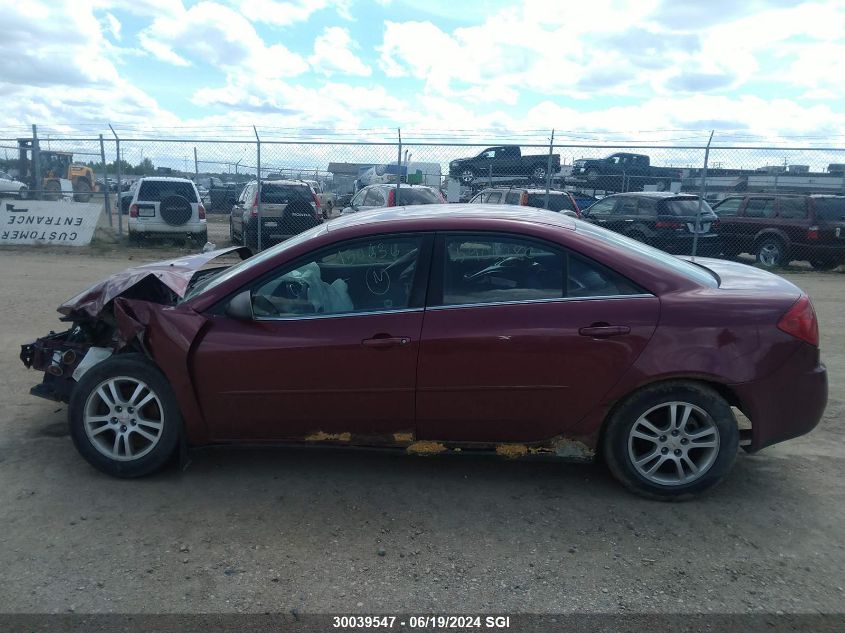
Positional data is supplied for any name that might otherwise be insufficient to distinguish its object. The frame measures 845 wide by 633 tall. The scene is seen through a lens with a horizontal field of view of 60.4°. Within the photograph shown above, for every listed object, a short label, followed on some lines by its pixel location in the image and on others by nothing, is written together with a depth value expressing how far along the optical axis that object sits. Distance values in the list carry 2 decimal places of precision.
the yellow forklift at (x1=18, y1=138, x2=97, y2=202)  16.20
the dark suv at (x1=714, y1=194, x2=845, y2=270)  14.52
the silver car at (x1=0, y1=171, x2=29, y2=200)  21.01
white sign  15.86
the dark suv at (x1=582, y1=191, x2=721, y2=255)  14.40
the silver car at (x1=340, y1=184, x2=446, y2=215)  14.74
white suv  15.84
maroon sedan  3.84
